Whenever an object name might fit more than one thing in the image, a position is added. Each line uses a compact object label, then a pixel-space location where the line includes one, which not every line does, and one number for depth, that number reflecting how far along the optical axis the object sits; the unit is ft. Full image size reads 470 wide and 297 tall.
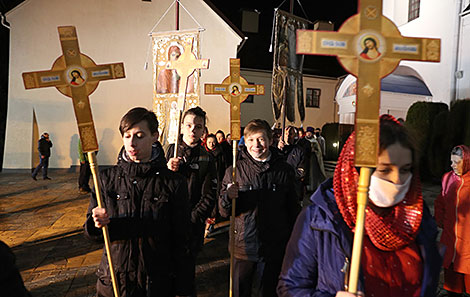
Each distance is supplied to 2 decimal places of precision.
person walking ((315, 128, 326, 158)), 44.26
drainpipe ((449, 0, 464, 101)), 38.58
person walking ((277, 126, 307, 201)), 20.36
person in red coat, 11.59
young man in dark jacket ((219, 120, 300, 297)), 9.87
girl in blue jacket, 4.55
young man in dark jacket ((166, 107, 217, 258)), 12.12
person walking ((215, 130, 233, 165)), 20.95
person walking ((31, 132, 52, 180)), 37.88
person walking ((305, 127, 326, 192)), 32.01
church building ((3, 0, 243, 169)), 46.11
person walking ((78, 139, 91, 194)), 30.60
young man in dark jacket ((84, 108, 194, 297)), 7.05
